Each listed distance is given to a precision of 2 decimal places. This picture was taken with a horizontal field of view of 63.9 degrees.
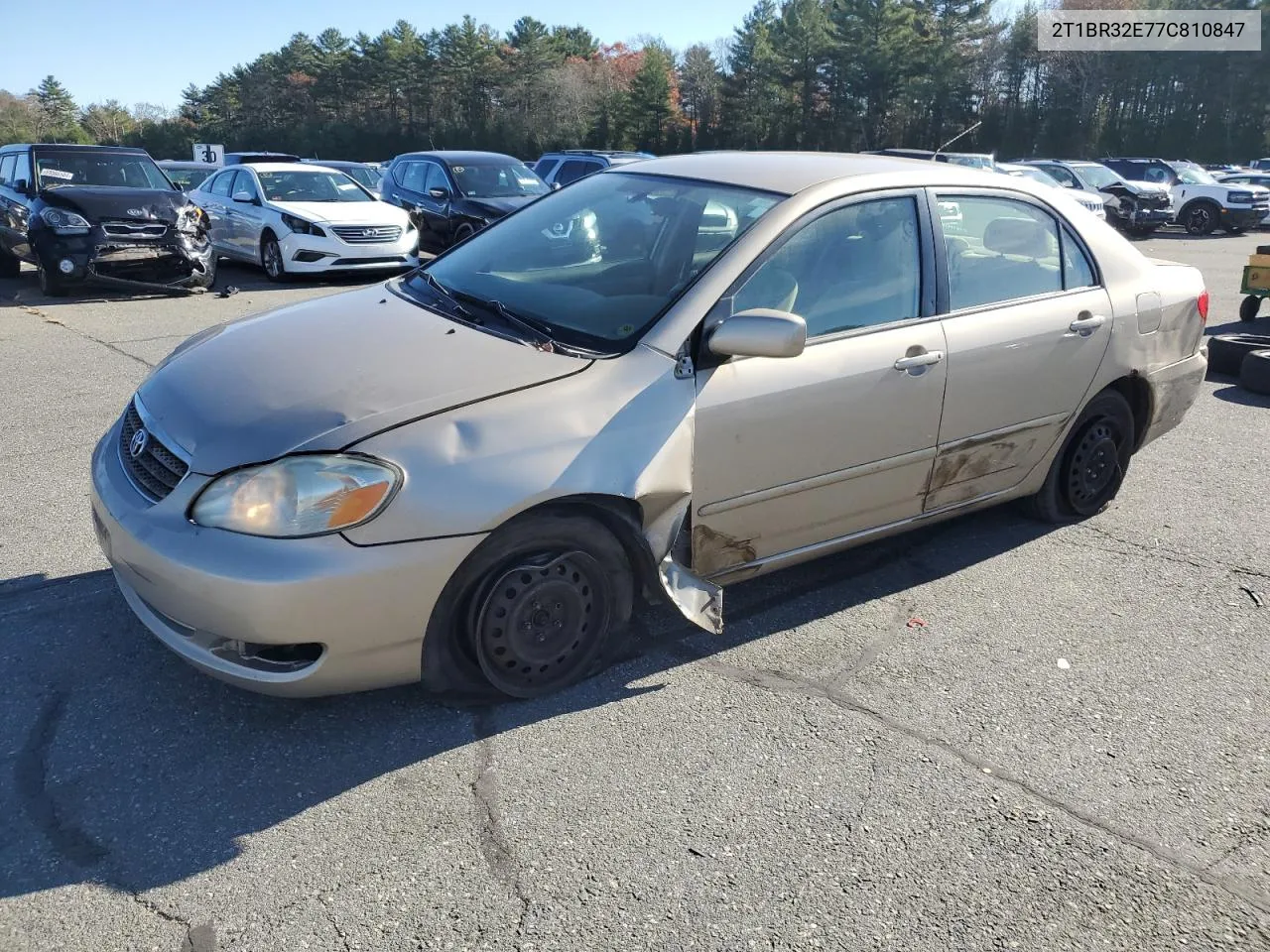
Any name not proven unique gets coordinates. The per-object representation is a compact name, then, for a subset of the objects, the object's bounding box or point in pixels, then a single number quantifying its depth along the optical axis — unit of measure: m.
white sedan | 12.97
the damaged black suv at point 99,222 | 11.05
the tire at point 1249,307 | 10.76
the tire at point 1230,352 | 8.28
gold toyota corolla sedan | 2.86
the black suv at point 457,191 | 14.69
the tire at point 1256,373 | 7.61
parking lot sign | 27.38
